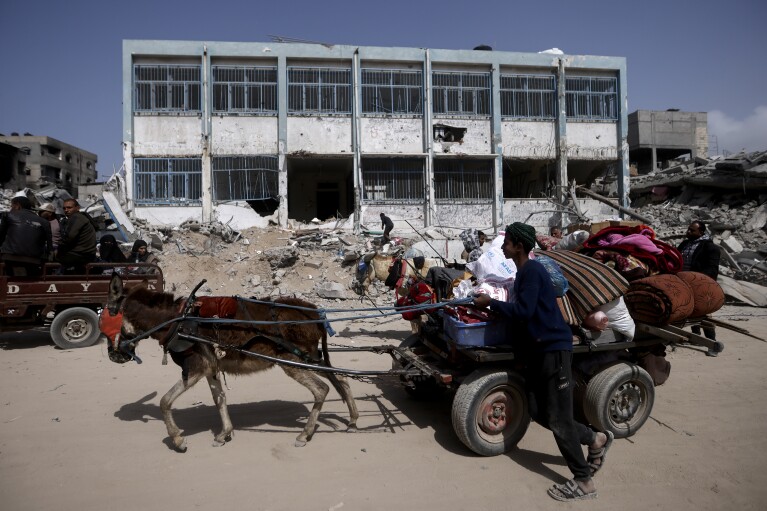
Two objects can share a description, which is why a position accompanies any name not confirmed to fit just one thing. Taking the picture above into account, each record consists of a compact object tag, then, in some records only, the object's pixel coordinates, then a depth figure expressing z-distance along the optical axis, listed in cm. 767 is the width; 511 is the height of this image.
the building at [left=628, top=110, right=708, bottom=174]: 3694
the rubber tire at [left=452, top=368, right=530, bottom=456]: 398
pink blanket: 485
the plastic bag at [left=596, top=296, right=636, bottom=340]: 431
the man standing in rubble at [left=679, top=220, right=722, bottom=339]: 733
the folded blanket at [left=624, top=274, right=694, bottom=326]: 439
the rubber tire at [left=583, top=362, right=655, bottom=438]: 434
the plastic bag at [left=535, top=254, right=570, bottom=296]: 403
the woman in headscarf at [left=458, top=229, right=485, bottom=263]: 739
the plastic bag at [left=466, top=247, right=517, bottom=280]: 439
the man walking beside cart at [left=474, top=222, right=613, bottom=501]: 352
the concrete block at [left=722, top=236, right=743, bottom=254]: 1662
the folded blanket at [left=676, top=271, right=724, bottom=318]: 475
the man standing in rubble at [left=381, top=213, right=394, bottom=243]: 1748
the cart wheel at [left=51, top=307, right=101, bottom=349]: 808
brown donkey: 445
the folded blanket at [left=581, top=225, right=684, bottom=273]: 484
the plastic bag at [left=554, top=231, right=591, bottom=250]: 557
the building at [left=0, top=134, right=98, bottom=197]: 4556
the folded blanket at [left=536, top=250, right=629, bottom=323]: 418
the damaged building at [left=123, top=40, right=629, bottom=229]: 1956
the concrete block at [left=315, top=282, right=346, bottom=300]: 1390
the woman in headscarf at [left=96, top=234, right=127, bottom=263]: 1024
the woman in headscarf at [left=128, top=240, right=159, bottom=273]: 1156
